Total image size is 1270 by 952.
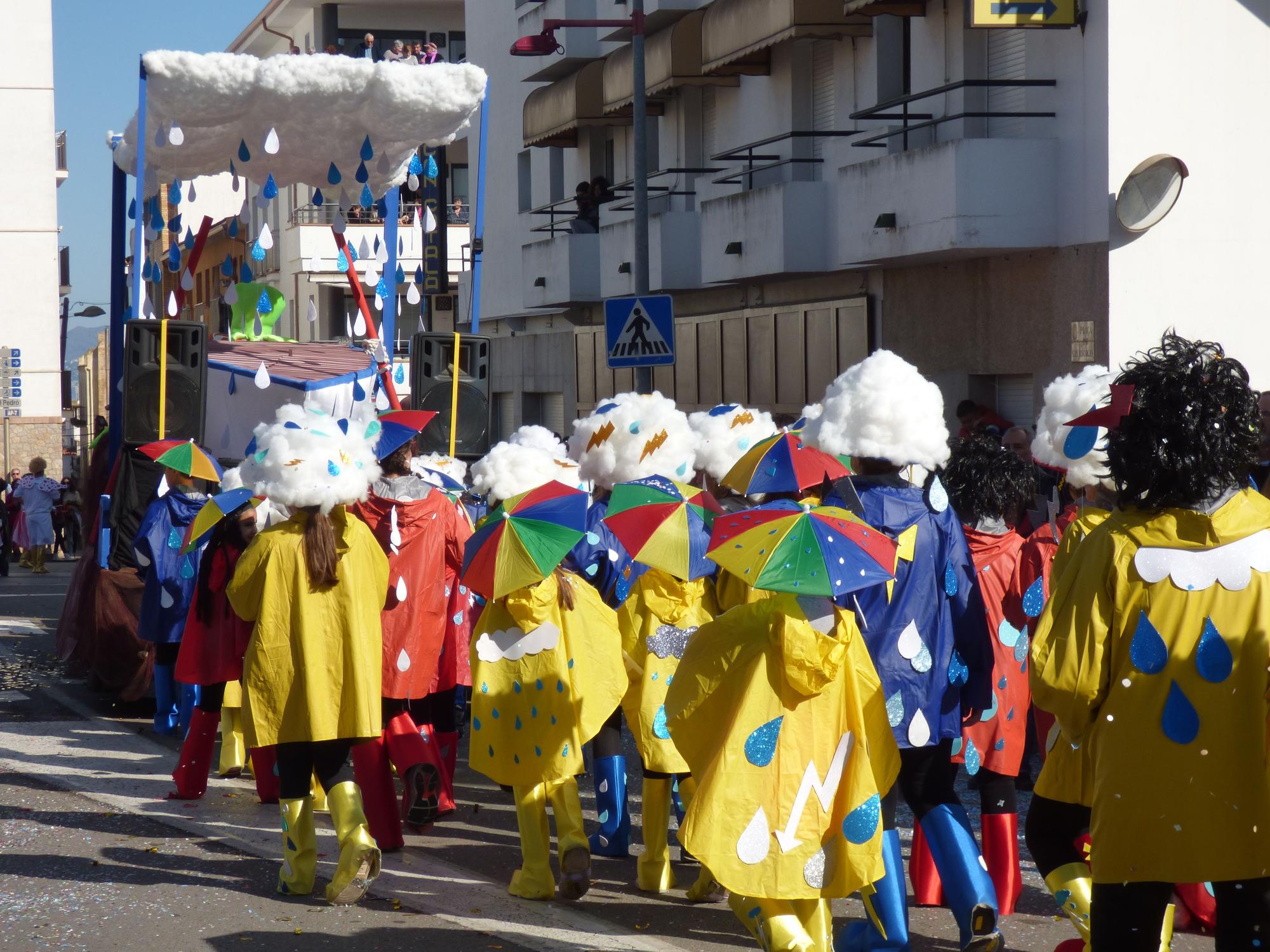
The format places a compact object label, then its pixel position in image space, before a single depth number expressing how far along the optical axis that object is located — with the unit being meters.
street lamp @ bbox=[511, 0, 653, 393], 16.64
